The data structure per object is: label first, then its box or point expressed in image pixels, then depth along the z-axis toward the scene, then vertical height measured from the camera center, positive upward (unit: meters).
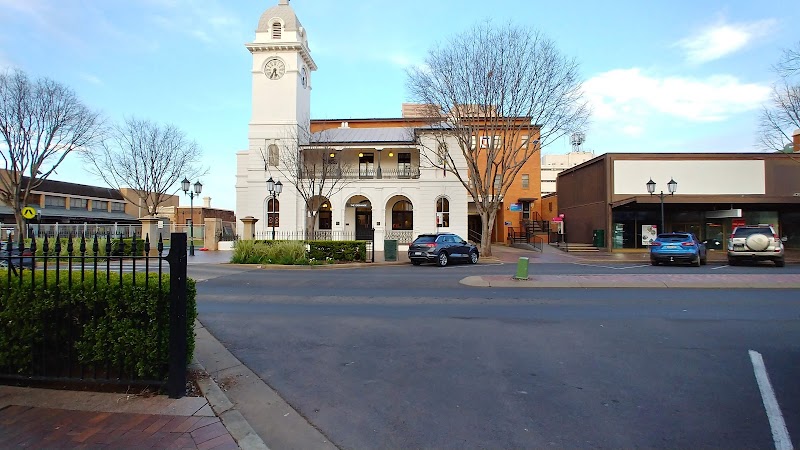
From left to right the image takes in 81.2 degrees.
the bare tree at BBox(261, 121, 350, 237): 34.75 +5.57
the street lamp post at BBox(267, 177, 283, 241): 29.20 +2.95
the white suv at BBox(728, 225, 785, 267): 20.03 -0.63
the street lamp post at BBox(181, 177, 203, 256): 29.49 +3.06
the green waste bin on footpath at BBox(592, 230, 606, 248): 31.03 -0.51
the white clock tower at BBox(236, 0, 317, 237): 36.94 +10.41
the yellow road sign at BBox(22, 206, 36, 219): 28.11 +1.37
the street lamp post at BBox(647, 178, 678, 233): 26.73 +2.58
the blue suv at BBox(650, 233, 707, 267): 20.44 -0.84
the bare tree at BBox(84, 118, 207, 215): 38.03 +5.40
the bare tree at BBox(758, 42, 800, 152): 21.80 +5.91
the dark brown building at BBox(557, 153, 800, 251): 29.83 +2.34
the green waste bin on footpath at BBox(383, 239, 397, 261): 24.11 -0.90
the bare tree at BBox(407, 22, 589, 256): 24.53 +6.88
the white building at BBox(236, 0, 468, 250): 35.84 +5.07
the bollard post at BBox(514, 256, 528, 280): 14.27 -1.17
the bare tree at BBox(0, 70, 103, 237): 27.00 +6.37
